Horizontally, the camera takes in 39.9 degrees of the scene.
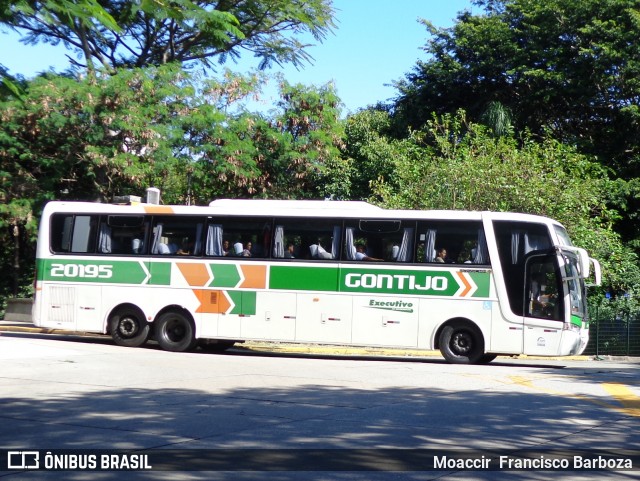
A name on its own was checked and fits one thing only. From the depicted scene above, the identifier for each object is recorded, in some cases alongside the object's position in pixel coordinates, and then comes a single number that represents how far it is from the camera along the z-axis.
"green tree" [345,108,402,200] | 32.53
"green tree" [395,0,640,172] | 34.50
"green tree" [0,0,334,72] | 32.78
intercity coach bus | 19.02
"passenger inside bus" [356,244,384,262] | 19.97
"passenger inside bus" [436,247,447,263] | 19.47
